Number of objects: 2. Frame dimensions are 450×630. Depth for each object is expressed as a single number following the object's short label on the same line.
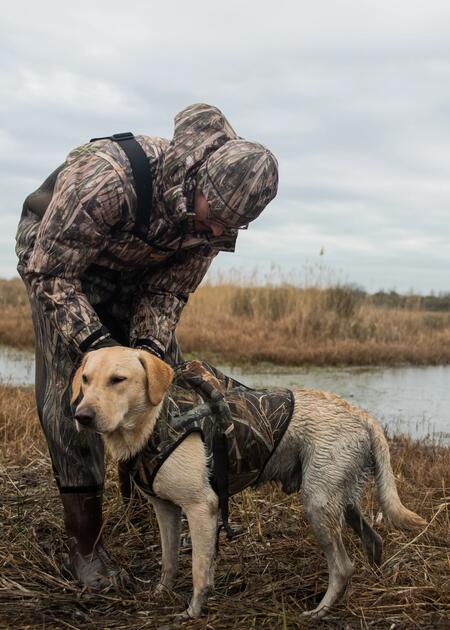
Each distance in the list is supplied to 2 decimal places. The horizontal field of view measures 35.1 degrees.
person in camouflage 3.40
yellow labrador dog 3.13
